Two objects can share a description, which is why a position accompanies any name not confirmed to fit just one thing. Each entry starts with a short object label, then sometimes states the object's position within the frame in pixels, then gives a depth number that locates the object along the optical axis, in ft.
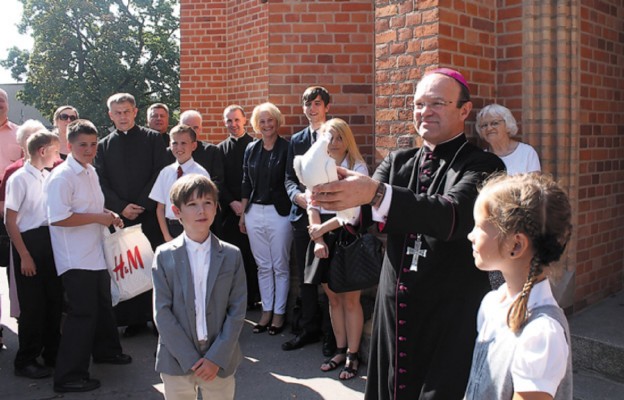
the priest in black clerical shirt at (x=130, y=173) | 19.36
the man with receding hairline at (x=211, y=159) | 20.79
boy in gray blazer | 10.76
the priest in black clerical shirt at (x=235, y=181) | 21.99
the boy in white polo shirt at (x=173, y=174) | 18.44
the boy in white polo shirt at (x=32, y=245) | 16.17
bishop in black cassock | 8.07
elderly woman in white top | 13.08
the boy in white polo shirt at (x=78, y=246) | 15.01
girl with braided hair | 5.63
